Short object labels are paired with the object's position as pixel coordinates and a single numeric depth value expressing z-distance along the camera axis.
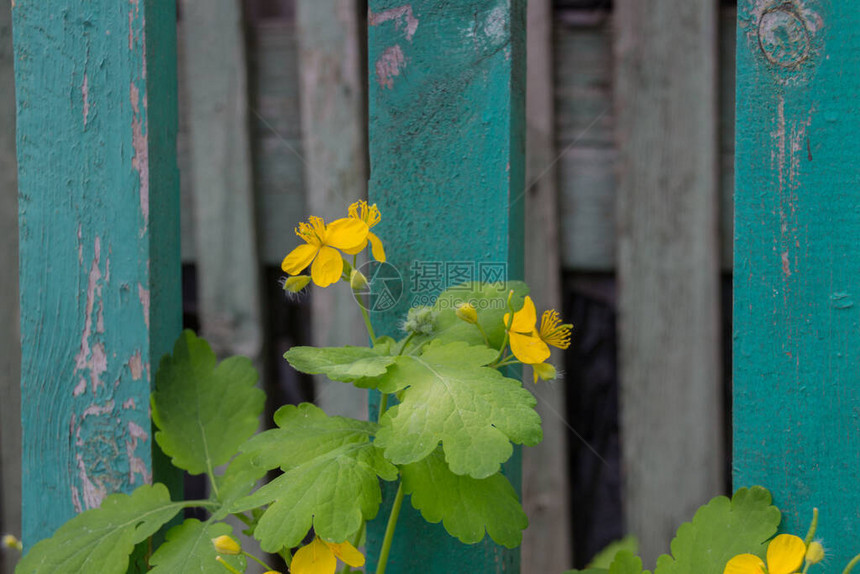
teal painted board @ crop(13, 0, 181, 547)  1.00
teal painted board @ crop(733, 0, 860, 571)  0.93
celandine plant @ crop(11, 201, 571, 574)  0.90
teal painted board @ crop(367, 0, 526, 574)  0.97
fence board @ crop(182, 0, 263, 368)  1.24
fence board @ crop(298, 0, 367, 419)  1.22
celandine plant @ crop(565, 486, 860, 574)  0.92
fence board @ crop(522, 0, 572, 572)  1.21
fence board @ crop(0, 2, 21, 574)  1.31
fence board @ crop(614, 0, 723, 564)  1.19
